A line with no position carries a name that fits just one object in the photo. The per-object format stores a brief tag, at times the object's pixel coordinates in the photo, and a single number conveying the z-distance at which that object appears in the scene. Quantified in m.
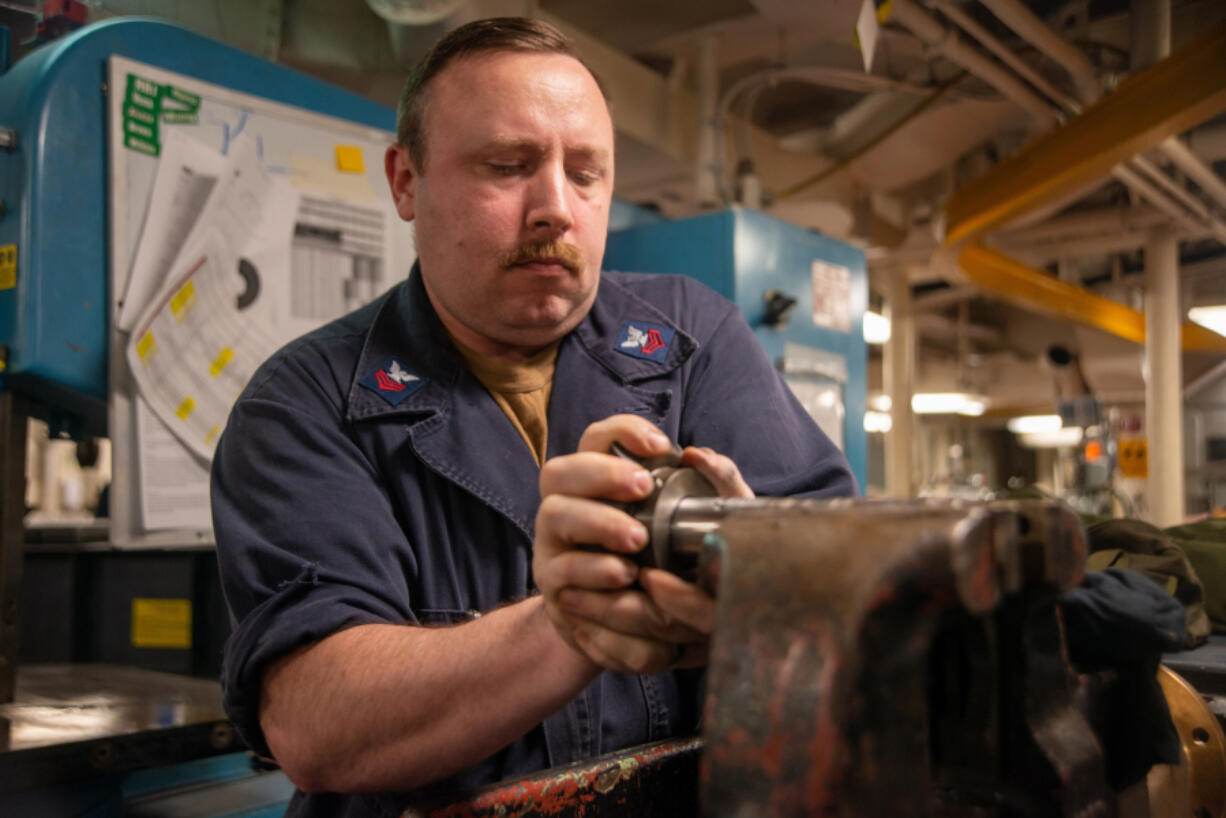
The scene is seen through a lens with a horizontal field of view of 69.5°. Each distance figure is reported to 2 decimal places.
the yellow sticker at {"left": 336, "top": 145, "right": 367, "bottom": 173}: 1.92
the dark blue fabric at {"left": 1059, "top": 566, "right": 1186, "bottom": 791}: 0.59
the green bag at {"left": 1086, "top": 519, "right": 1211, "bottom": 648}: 1.15
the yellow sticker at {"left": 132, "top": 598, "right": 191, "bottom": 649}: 1.78
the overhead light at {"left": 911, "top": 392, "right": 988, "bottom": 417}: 8.23
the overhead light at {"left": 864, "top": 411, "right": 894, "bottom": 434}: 9.89
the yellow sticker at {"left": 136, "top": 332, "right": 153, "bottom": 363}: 1.54
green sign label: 1.54
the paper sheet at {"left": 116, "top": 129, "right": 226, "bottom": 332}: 1.56
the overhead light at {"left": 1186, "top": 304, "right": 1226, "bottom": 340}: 4.75
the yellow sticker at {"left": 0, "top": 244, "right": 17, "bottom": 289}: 1.40
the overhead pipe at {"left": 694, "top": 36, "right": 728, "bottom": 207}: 2.76
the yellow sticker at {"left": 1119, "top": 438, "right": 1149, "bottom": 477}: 4.17
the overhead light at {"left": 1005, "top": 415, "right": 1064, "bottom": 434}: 9.74
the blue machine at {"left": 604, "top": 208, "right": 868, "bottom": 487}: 2.37
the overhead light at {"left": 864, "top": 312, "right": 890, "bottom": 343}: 5.17
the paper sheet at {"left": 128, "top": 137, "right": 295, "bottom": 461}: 1.58
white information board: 1.55
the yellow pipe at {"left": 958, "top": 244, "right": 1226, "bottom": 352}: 3.99
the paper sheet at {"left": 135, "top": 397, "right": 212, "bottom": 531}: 1.57
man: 0.74
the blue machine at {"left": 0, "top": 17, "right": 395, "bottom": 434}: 1.40
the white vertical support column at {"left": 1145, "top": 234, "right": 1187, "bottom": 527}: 3.96
